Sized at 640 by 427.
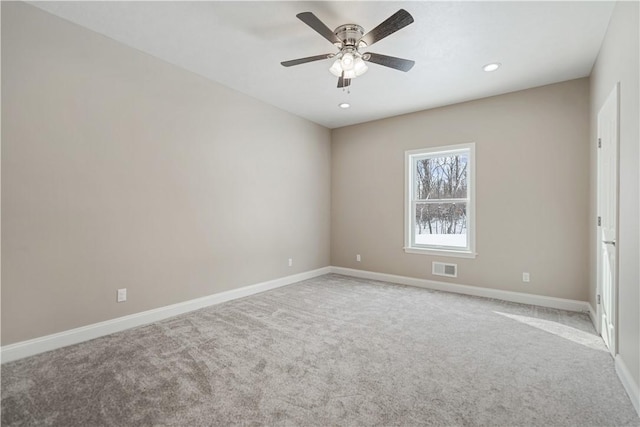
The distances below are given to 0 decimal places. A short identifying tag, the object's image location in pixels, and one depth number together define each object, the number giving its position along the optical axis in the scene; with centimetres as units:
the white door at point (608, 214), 244
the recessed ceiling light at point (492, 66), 333
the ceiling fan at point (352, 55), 238
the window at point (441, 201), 452
